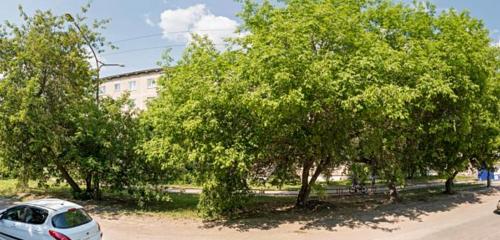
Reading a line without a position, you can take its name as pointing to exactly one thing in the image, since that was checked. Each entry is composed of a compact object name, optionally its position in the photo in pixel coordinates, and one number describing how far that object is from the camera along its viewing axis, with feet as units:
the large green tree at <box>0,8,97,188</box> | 56.90
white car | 32.50
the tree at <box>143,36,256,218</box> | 45.06
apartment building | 185.78
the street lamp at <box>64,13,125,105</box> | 64.96
